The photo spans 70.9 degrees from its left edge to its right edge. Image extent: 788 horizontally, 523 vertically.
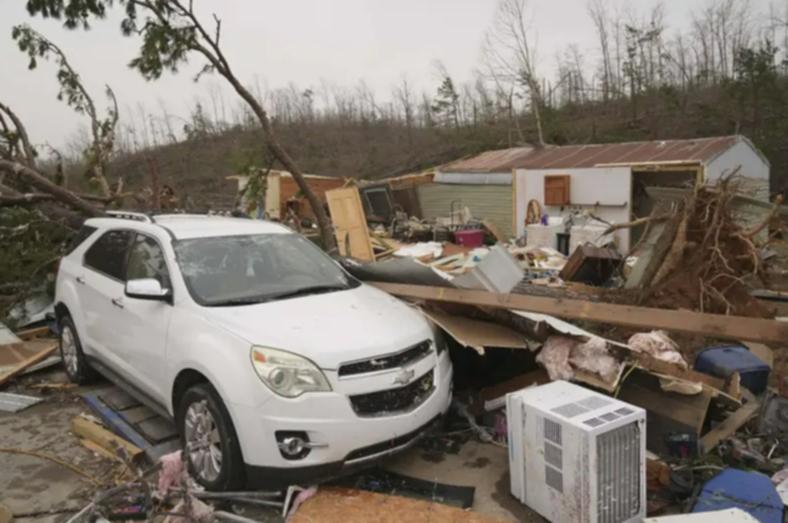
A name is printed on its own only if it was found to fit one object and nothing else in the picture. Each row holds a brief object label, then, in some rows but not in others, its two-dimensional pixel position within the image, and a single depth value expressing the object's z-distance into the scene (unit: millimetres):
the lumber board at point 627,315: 3576
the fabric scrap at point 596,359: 4016
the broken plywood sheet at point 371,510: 3184
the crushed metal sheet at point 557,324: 4309
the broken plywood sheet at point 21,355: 5961
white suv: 3248
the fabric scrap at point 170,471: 3334
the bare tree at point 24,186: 7777
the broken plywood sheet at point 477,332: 4320
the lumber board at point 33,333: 7434
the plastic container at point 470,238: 16812
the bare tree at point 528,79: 31938
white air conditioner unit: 2984
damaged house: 14562
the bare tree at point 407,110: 46375
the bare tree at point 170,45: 9852
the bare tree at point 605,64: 39500
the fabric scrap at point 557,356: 4137
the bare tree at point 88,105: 11375
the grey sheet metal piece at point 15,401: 5266
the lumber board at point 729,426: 3953
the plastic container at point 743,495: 3078
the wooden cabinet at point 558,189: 16125
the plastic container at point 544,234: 15008
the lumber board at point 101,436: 4062
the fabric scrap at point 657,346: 4293
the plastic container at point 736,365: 4680
